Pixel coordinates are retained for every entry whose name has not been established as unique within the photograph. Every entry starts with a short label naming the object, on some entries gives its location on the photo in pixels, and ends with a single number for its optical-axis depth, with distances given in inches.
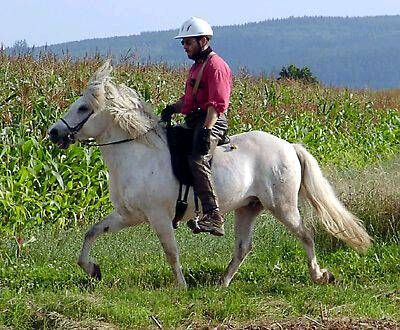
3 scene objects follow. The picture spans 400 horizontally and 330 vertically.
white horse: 639.8
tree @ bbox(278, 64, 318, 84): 2779.0
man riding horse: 634.2
